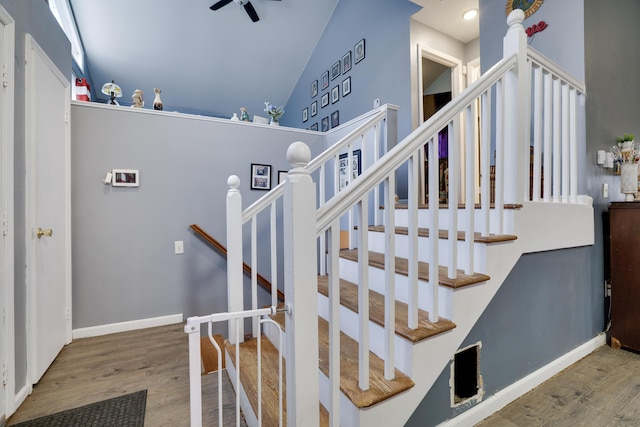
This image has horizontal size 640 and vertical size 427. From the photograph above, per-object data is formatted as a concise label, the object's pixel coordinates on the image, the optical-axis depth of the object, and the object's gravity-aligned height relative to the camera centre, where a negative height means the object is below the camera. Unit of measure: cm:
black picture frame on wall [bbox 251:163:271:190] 312 +39
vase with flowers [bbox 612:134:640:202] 212 +35
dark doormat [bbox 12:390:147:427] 145 -102
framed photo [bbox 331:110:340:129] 448 +144
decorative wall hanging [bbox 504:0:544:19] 231 +165
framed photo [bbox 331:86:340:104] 450 +182
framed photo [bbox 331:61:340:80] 450 +219
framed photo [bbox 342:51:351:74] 425 +218
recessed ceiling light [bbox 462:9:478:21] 312 +211
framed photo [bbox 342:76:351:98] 424 +183
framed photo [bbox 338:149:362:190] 285 +47
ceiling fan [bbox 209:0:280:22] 360 +256
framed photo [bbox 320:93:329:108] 475 +183
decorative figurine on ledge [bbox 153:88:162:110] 285 +107
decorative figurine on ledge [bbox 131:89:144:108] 275 +106
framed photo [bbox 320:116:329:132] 475 +144
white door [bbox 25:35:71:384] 176 +4
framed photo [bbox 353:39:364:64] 398 +220
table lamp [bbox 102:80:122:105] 274 +116
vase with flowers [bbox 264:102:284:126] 352 +119
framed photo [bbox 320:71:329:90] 477 +215
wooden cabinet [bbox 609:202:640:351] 200 -43
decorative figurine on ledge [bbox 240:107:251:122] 334 +109
